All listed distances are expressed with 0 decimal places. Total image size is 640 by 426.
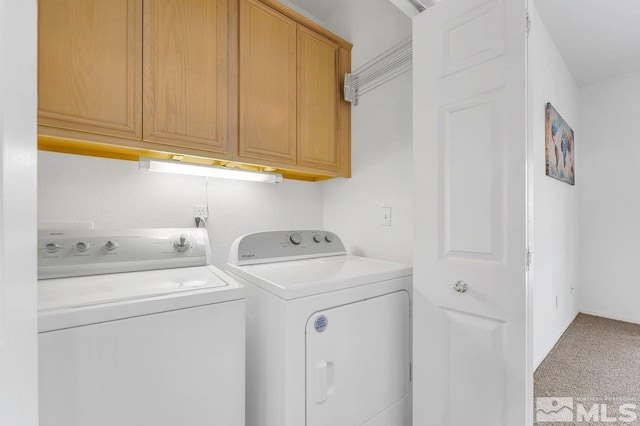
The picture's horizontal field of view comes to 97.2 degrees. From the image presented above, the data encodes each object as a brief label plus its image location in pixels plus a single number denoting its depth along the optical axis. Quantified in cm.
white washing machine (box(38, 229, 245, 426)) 77
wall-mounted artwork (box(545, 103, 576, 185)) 256
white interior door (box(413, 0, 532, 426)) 107
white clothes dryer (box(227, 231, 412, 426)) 108
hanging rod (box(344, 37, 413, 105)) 172
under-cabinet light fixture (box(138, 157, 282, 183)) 146
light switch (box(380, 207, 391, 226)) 187
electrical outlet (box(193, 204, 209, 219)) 178
